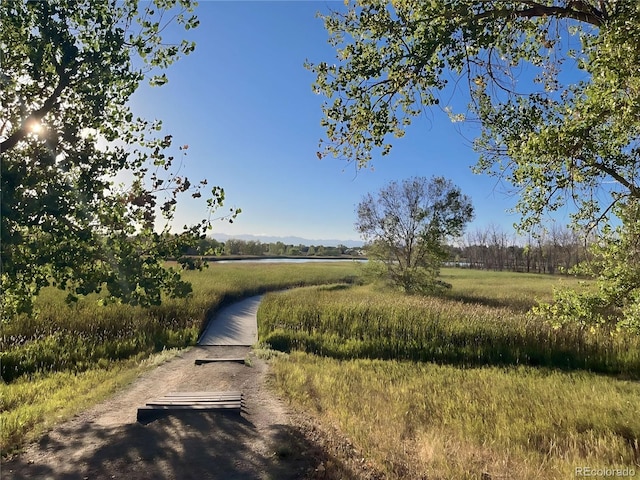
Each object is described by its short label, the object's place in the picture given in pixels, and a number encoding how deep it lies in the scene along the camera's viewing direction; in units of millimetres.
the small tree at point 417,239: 31125
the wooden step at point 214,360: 10258
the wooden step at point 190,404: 6098
